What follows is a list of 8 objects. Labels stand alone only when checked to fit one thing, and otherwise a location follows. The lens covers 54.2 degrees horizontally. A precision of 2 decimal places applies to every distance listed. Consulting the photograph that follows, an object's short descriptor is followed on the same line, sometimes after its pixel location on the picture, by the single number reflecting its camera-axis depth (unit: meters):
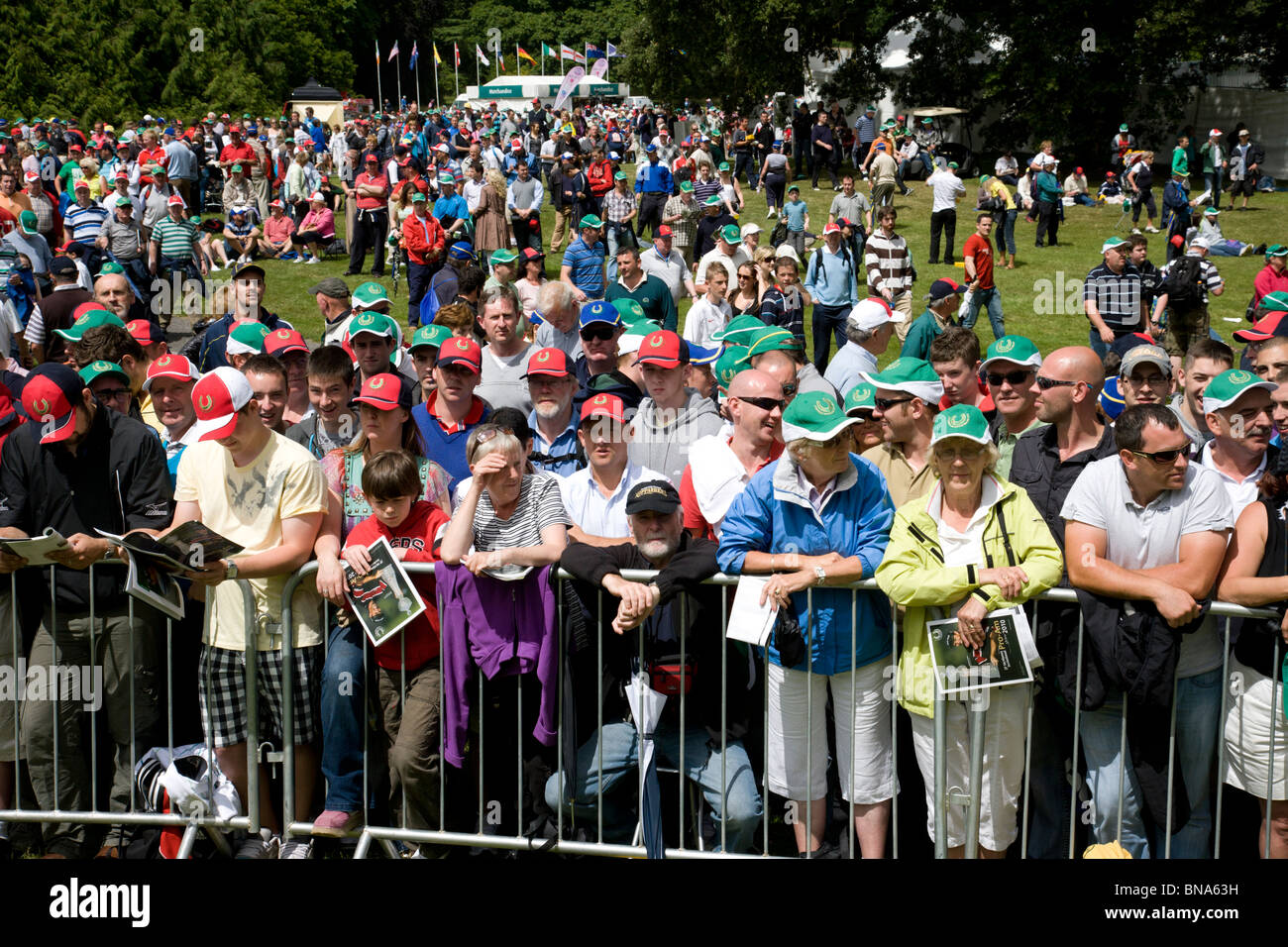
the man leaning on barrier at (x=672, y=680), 4.85
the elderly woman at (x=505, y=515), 4.86
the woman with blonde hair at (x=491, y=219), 18.98
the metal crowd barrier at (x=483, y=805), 4.52
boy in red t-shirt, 4.96
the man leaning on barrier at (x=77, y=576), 5.23
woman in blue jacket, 4.70
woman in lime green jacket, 4.44
